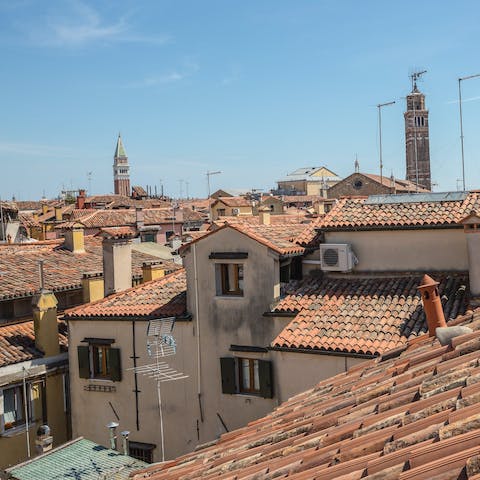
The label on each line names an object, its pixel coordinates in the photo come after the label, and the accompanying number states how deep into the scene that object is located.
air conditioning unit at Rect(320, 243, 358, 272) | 14.31
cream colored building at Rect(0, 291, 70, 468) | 15.44
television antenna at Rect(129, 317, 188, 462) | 14.62
